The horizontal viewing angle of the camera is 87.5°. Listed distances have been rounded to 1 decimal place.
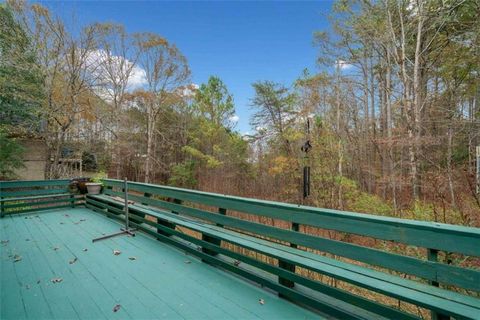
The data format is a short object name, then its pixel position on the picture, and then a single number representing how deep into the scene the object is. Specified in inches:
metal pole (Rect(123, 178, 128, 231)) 138.6
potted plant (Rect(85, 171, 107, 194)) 193.9
